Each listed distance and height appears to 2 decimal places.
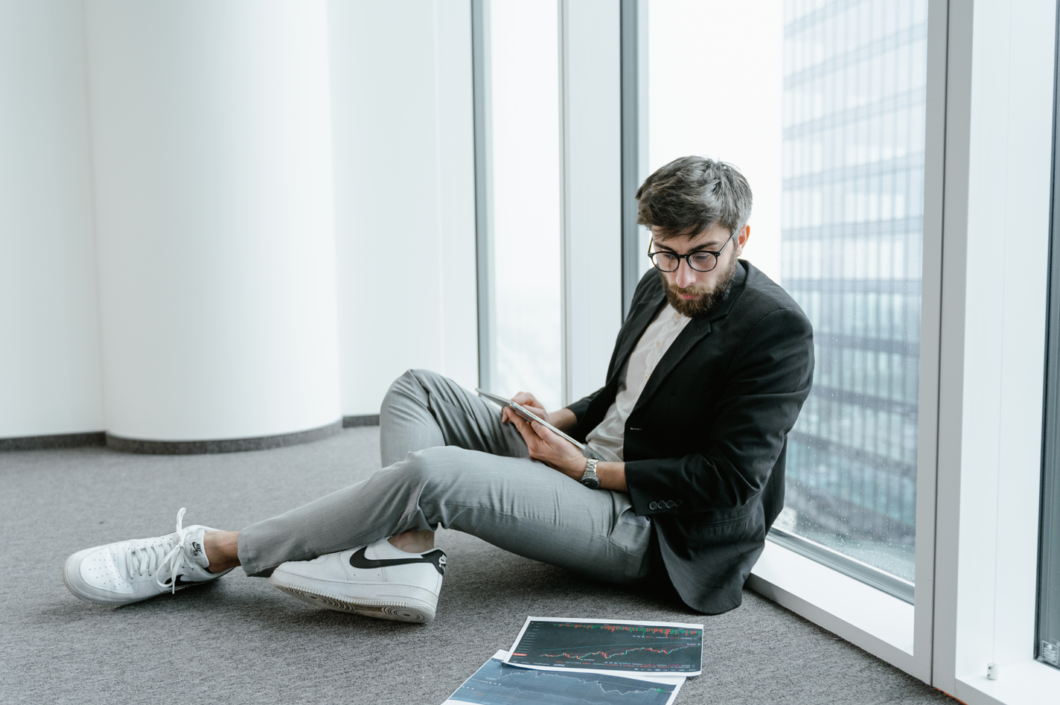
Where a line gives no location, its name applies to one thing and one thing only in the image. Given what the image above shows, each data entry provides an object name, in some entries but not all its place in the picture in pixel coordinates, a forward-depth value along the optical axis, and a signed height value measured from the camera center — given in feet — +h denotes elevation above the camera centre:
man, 4.67 -1.38
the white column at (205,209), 10.23 +0.70
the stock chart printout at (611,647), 4.38 -2.18
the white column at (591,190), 7.71 +0.67
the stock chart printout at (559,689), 4.01 -2.16
